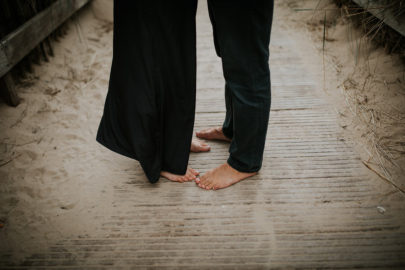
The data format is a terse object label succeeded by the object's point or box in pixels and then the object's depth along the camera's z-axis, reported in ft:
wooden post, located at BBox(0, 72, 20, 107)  5.83
